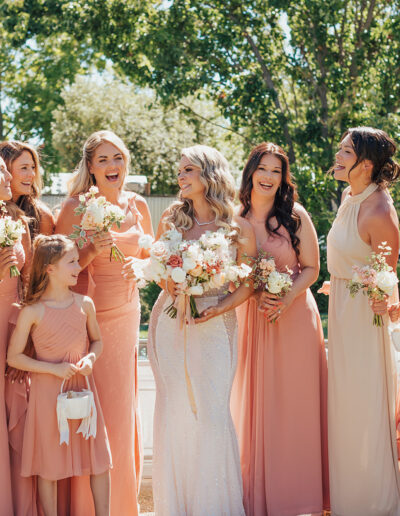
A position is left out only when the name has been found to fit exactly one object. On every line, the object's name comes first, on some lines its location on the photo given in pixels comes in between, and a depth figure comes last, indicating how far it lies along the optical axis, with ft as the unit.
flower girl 15.58
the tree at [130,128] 90.74
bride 16.83
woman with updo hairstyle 17.57
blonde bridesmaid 17.84
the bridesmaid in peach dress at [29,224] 16.01
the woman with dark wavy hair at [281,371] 18.11
